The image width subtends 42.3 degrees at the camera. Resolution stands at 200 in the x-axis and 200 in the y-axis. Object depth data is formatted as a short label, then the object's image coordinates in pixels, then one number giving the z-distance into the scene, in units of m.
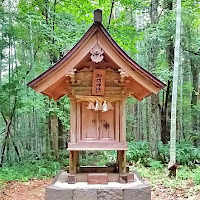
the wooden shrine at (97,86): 3.32
